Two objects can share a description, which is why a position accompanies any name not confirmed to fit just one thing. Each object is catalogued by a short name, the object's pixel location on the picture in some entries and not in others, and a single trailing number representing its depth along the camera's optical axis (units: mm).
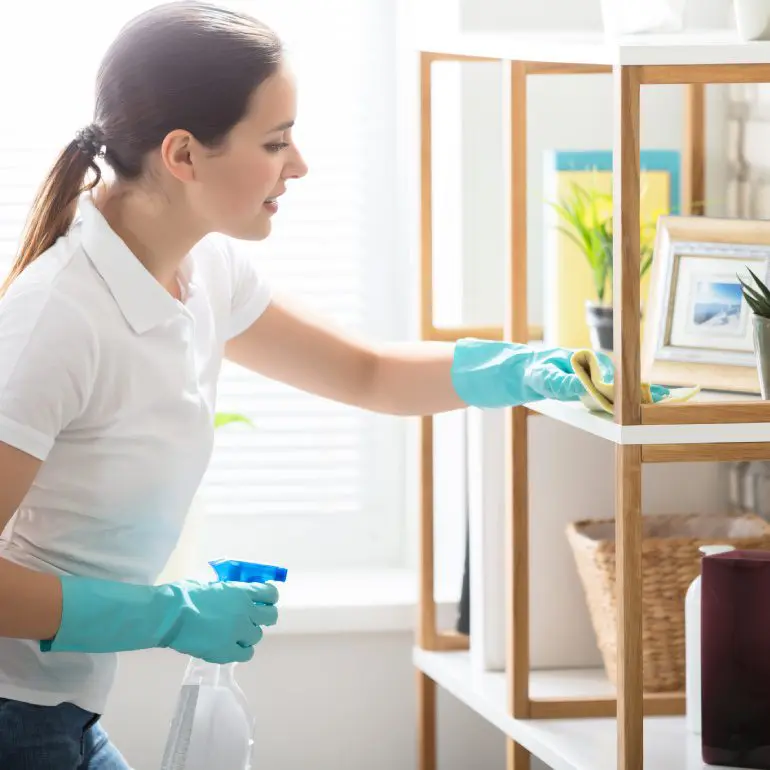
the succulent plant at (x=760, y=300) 2773
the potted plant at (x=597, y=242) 3087
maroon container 2824
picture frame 2927
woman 2715
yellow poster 3160
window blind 3559
